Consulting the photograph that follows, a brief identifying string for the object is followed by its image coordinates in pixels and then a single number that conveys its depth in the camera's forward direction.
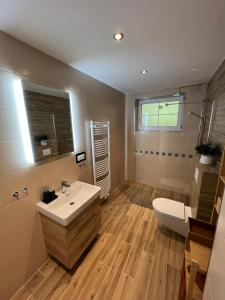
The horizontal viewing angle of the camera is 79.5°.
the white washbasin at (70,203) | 1.31
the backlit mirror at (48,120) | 1.30
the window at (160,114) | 2.71
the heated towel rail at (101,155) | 2.20
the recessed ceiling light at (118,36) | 1.08
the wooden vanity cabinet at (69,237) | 1.35
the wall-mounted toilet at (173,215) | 1.78
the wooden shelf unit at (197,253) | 0.87
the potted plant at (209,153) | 1.59
